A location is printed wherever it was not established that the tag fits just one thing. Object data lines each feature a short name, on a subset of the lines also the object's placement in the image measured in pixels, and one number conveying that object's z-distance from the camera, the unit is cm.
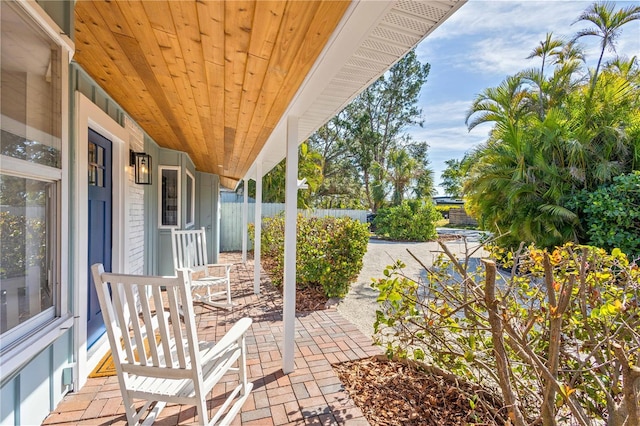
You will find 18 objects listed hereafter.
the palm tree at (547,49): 936
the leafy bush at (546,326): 129
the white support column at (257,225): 476
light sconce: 351
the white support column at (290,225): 258
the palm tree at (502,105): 742
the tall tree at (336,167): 1967
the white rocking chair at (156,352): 148
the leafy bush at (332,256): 445
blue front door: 263
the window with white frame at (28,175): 140
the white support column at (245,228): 688
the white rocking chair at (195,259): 391
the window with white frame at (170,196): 495
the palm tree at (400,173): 1584
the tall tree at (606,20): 864
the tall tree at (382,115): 1948
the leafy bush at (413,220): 1310
